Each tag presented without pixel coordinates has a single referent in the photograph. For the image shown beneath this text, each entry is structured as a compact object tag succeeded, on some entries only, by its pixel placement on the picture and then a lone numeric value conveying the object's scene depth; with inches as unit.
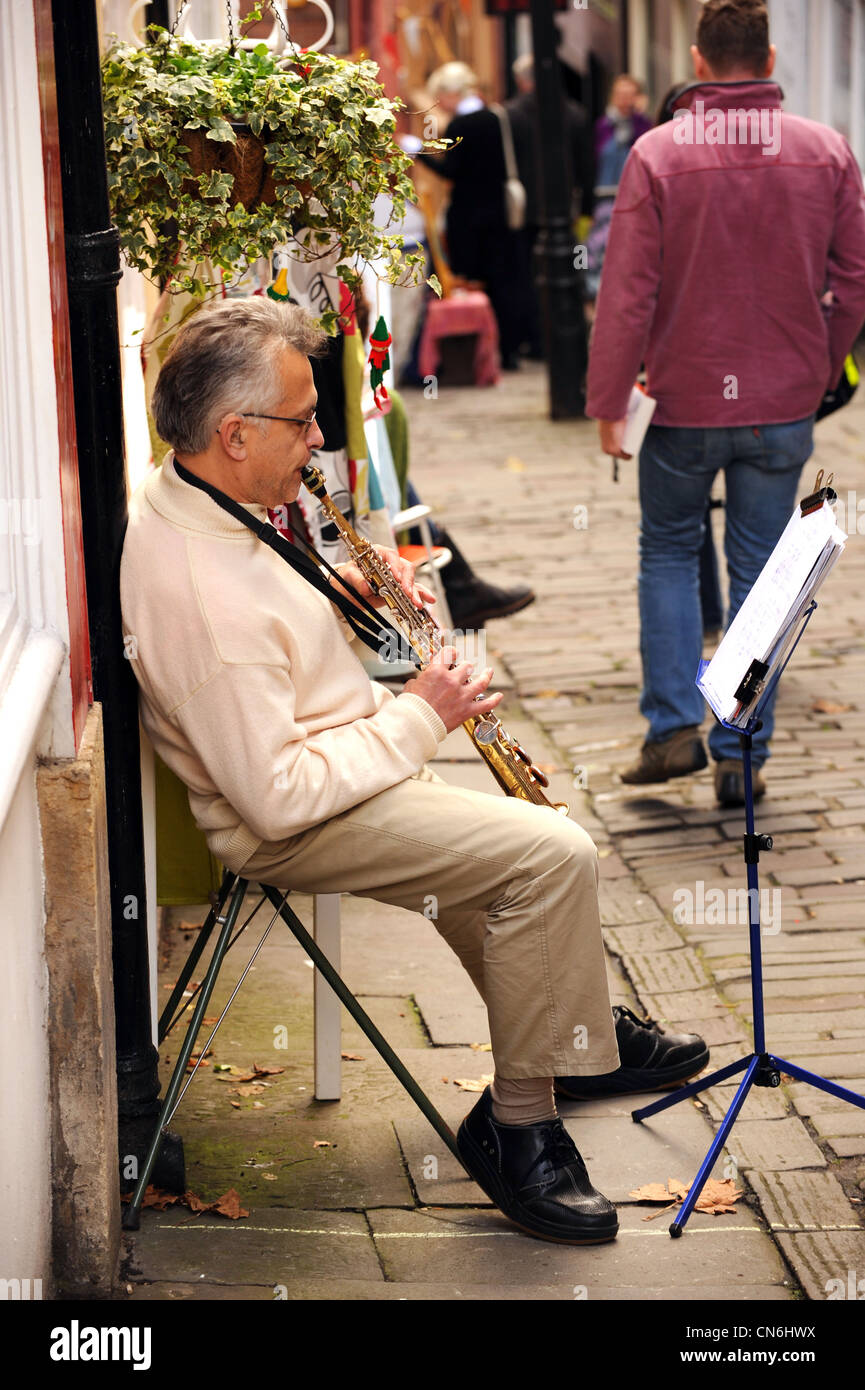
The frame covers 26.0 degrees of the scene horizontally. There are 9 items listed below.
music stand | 138.3
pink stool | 542.3
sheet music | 130.6
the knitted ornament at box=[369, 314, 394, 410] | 180.1
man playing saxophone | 129.5
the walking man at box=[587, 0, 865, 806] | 211.9
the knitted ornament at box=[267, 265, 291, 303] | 172.4
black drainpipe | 125.5
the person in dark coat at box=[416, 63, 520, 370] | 556.7
